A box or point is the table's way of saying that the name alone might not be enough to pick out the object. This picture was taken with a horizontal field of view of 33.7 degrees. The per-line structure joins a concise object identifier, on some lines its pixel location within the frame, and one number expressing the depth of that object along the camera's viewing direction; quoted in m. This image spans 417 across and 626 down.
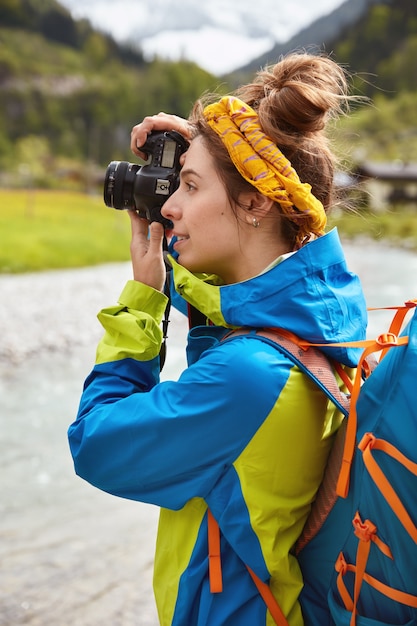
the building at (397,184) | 39.56
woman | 1.10
